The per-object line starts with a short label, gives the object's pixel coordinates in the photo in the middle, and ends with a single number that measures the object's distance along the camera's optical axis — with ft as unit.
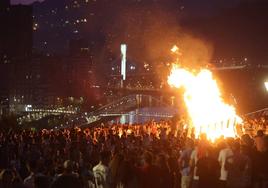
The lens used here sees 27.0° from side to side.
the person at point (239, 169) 39.55
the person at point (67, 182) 23.90
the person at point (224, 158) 40.70
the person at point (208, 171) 37.65
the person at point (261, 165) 39.86
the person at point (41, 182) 26.22
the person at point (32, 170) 31.02
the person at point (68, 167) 28.68
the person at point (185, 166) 44.93
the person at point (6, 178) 25.48
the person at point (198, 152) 43.25
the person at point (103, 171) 37.14
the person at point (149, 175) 35.78
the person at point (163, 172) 35.99
